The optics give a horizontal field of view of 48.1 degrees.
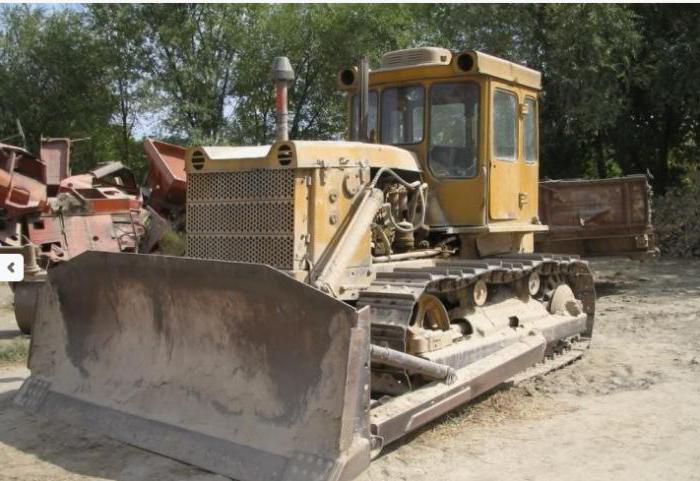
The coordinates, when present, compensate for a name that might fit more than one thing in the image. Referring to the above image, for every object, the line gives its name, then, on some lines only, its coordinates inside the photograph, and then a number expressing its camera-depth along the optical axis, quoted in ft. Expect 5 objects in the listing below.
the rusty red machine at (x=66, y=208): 33.91
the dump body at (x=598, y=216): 39.19
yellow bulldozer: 14.46
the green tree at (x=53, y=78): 80.28
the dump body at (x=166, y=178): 38.50
